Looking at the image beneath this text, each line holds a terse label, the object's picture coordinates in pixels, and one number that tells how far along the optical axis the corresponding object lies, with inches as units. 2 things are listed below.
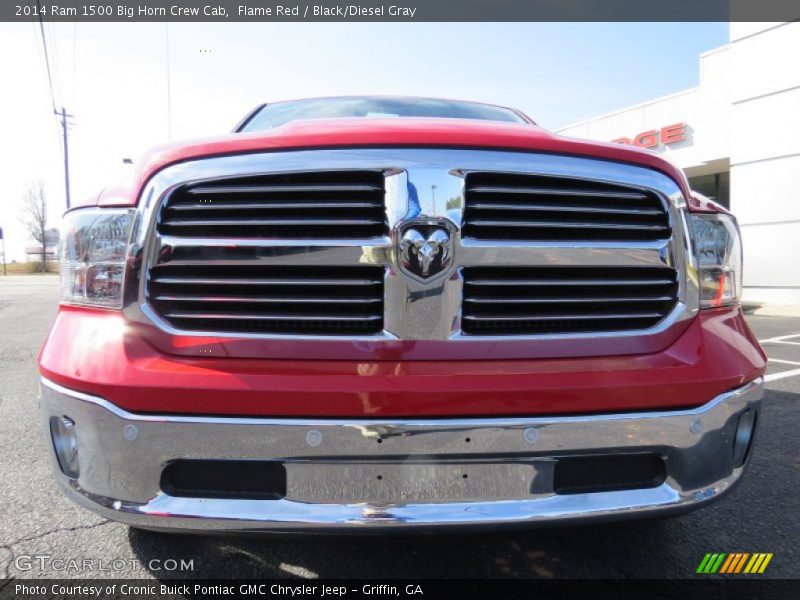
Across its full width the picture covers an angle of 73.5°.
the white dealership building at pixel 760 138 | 487.2
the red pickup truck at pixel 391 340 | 54.7
